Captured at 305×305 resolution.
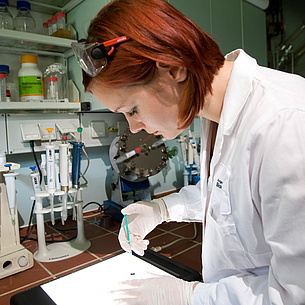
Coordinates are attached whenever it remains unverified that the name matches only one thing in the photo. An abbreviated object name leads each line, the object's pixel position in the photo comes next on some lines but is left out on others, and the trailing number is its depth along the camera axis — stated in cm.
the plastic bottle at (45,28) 153
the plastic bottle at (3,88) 133
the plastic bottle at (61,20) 145
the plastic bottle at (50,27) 149
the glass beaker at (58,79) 143
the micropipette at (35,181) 118
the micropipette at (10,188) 105
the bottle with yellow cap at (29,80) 135
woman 46
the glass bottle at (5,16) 131
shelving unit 125
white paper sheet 75
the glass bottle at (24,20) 136
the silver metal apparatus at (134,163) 145
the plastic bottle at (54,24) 147
